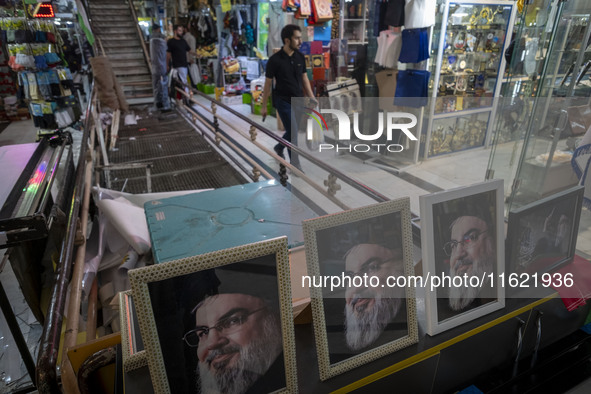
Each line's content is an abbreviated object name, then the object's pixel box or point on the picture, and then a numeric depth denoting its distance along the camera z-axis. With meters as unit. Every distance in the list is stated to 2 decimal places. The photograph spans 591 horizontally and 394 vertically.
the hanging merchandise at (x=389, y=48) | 4.60
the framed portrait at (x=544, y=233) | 1.19
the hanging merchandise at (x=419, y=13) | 4.18
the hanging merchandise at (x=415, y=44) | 4.34
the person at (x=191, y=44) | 10.03
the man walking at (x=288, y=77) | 4.13
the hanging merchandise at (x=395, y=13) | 4.32
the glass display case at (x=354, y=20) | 5.98
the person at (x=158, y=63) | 6.99
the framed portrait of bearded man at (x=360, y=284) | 0.89
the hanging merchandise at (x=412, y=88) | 4.55
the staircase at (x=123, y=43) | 8.42
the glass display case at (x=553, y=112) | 2.41
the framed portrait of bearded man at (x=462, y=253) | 1.01
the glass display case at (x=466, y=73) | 4.91
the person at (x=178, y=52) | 6.99
